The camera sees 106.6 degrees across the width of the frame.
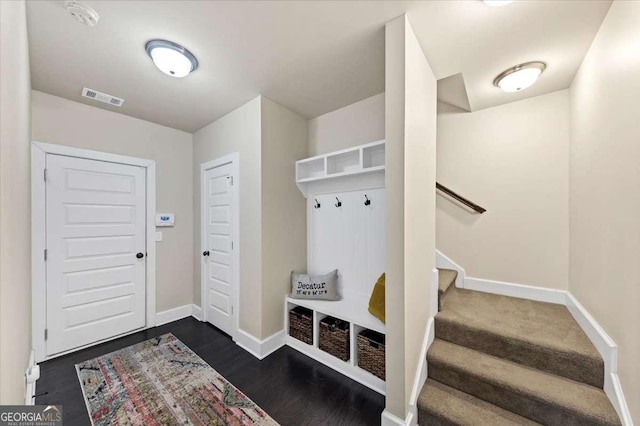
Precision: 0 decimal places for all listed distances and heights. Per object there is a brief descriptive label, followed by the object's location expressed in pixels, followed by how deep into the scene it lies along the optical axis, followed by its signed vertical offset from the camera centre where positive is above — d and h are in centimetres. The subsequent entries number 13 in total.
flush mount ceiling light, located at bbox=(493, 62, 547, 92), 191 +113
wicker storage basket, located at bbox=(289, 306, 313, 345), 238 -115
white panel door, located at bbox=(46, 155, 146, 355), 239 -41
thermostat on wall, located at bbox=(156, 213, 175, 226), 307 -8
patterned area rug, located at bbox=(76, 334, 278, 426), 165 -141
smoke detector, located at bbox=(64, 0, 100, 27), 135 +118
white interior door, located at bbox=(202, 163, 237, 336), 281 -43
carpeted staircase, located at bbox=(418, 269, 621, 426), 139 -107
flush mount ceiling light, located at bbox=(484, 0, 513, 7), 129 +114
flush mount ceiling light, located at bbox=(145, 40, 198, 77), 167 +114
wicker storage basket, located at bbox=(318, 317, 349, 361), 210 -113
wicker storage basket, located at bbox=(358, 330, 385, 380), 187 -114
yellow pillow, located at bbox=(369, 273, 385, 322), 198 -75
